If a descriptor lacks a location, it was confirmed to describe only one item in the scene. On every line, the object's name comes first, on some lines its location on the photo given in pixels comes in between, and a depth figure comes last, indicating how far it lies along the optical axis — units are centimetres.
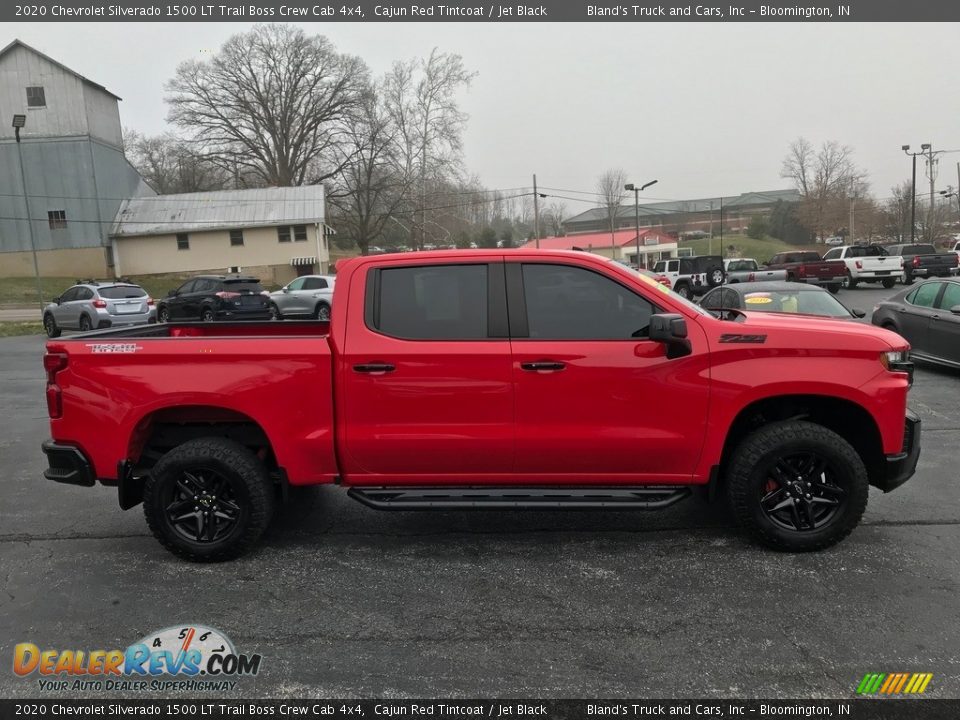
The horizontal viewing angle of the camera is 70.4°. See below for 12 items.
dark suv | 2141
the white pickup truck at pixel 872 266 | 2836
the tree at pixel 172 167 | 5728
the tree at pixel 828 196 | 7600
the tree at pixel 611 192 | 8825
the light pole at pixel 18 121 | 2448
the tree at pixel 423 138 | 5822
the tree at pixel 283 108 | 5634
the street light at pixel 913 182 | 4853
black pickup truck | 2744
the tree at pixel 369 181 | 5538
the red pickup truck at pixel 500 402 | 405
